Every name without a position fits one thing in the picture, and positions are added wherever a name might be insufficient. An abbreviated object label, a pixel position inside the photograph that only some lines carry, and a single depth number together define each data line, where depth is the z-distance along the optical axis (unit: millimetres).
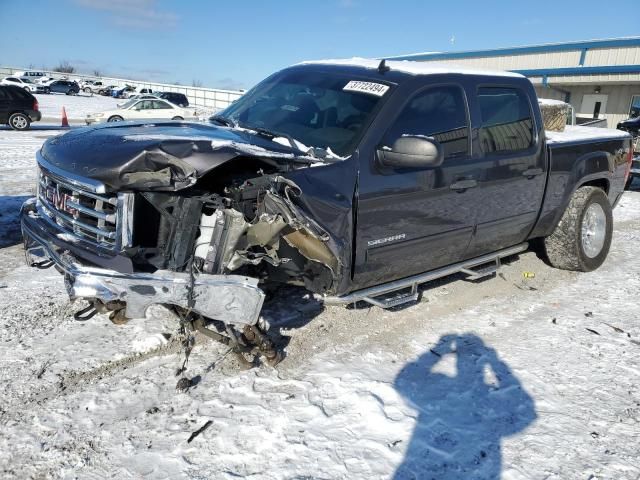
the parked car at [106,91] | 52781
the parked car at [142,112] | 20391
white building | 19922
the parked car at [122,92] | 48928
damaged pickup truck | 2775
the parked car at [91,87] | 53812
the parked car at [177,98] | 30703
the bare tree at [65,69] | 91562
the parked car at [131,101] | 21998
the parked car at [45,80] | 46844
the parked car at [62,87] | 46375
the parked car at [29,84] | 42281
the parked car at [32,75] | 48750
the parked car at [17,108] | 17031
